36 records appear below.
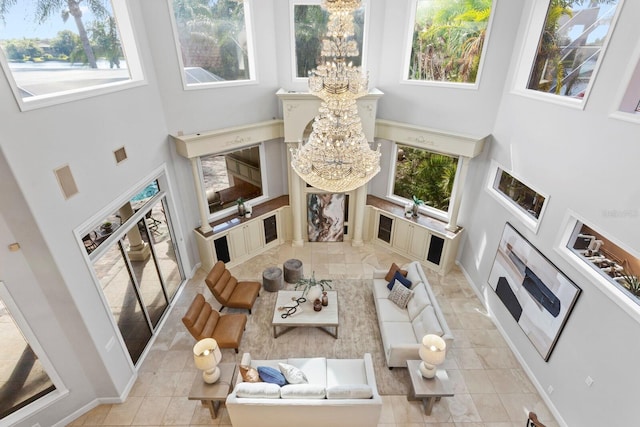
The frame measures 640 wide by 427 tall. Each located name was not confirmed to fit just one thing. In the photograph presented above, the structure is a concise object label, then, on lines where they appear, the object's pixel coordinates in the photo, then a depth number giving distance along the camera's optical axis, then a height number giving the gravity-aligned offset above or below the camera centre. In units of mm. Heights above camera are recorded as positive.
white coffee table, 6234 -4709
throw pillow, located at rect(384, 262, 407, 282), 7250 -4478
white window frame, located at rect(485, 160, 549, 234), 5471 -2708
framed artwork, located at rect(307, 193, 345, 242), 9078 -4311
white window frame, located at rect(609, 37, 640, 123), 3828 -454
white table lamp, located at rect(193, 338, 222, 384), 4781 -4140
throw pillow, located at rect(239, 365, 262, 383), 4793 -4360
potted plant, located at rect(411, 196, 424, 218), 8602 -3722
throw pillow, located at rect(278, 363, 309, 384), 4866 -4436
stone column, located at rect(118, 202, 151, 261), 5565 -3211
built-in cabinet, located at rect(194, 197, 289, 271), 8020 -4402
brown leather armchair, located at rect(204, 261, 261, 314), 6781 -4745
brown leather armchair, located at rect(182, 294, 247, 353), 5719 -4700
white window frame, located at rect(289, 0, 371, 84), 7492 +353
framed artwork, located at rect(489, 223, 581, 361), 4969 -3725
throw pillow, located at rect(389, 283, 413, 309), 6613 -4554
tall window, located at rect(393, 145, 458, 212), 8266 -2978
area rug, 5734 -5173
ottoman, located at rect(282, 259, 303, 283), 7789 -4793
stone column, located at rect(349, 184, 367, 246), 8812 -4205
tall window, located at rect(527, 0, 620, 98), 4508 +89
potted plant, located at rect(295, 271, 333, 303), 6512 -4477
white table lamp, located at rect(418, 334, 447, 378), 4773 -4050
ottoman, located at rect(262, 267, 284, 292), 7562 -4834
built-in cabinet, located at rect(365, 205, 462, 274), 8094 -4453
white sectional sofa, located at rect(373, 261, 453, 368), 5549 -4662
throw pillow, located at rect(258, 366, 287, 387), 4812 -4399
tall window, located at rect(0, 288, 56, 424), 4141 -3919
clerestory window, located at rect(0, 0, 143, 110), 3877 +29
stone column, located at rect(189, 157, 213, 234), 7332 -3245
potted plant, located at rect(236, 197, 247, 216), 8589 -3761
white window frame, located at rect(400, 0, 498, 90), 6321 -207
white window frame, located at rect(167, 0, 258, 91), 6249 -90
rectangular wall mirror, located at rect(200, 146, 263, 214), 8039 -2986
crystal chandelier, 4039 -911
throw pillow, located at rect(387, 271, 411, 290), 6895 -4448
